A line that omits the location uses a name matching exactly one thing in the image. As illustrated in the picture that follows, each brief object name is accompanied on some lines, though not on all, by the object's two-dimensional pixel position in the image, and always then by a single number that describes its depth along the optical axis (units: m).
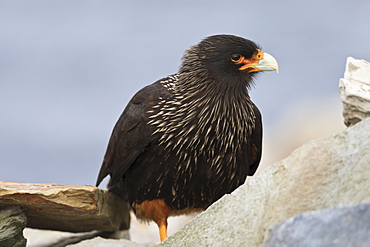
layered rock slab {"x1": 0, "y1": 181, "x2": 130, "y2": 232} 7.99
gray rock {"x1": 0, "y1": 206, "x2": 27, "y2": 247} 7.77
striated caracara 8.99
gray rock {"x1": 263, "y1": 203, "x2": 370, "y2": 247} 4.05
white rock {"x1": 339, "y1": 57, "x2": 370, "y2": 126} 6.36
